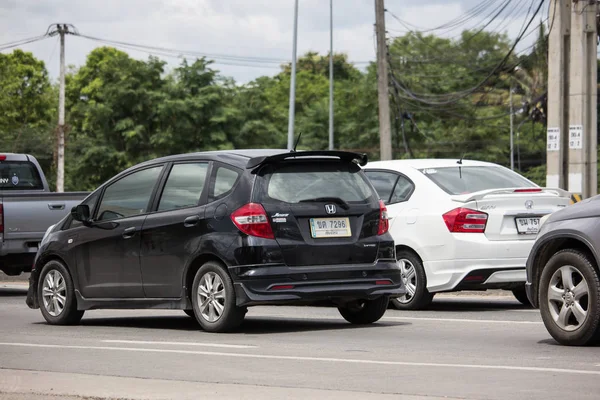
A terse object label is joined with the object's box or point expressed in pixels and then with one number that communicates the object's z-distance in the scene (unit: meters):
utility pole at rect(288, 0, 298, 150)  38.93
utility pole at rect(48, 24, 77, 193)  64.44
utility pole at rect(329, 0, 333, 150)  56.03
